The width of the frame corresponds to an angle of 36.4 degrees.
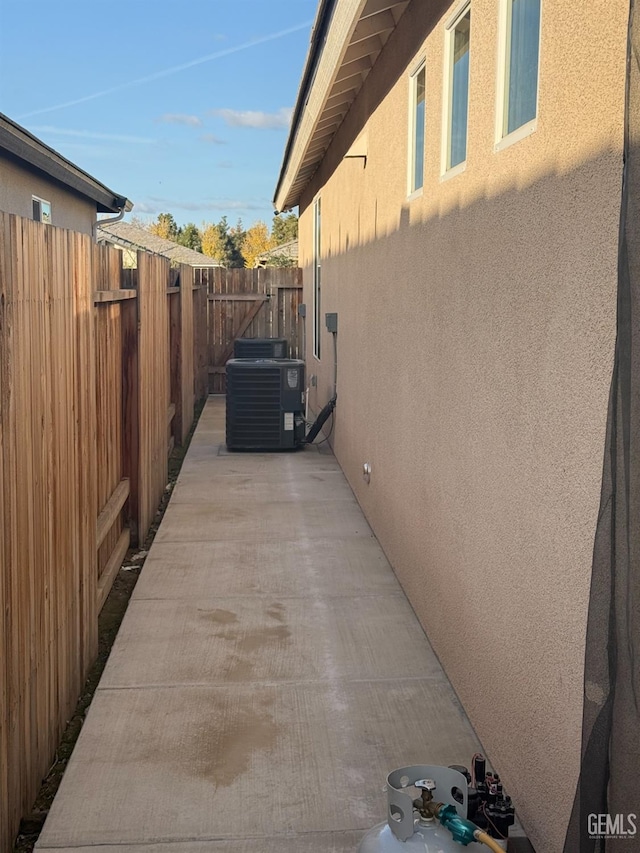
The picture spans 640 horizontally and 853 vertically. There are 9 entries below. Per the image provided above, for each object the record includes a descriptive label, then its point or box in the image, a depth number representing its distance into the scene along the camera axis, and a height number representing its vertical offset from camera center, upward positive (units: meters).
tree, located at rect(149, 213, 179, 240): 92.38 +6.89
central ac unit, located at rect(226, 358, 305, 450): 11.15 -1.22
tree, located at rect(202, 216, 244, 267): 79.69 +4.58
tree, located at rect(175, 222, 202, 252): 82.44 +5.22
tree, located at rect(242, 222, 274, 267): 80.63 +4.94
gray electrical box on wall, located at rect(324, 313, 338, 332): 10.34 -0.23
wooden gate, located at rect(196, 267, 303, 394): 17.39 -0.19
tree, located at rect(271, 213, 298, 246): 73.44 +5.53
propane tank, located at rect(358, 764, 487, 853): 2.57 -1.39
